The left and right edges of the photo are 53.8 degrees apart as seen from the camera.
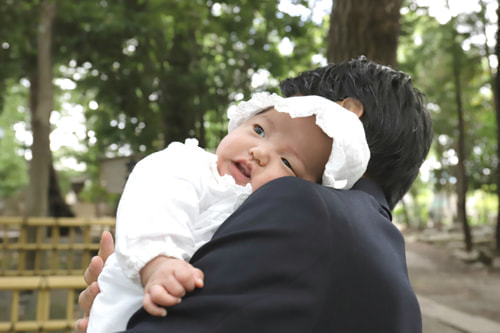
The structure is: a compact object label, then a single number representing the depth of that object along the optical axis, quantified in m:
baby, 0.90
